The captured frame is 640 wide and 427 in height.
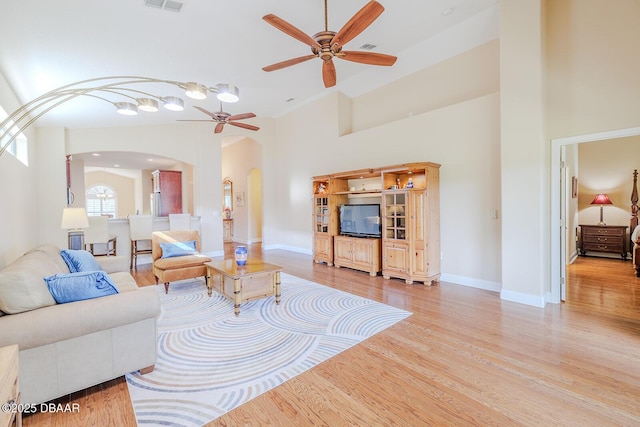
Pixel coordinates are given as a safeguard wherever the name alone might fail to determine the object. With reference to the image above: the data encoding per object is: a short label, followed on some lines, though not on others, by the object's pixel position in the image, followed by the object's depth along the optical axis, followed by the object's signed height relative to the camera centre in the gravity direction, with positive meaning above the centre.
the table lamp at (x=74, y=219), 4.24 -0.07
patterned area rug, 2.02 -1.31
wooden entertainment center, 4.84 -0.25
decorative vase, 4.05 -0.62
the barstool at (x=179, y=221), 6.73 -0.20
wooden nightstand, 6.34 -0.75
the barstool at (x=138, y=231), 6.32 -0.39
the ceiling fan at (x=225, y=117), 4.96 +1.67
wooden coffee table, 3.58 -0.93
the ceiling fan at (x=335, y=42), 2.66 +1.78
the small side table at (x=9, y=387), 1.28 -0.82
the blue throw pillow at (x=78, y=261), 3.30 -0.55
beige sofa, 1.84 -0.84
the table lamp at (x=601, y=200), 6.69 +0.14
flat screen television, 5.66 -0.22
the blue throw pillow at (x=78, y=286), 2.12 -0.55
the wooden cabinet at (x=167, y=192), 9.12 +0.67
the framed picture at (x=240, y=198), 10.38 +0.50
